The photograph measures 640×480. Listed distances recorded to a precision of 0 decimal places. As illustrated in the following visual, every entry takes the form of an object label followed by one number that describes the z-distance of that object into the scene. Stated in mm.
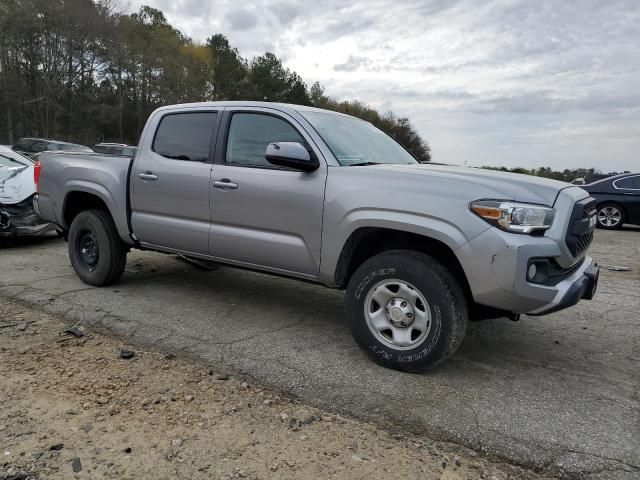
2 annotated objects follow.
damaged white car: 7133
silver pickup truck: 3109
